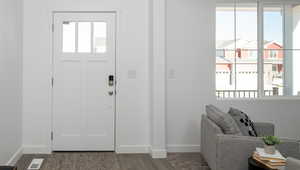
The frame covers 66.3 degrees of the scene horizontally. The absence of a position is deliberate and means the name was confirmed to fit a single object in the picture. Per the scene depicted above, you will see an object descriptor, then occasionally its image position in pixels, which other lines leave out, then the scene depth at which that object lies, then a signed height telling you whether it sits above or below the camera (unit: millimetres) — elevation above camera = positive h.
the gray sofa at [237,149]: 2201 -632
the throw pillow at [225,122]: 2337 -406
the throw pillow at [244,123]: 2471 -435
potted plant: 2011 -526
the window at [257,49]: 3597 +551
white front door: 3468 +41
